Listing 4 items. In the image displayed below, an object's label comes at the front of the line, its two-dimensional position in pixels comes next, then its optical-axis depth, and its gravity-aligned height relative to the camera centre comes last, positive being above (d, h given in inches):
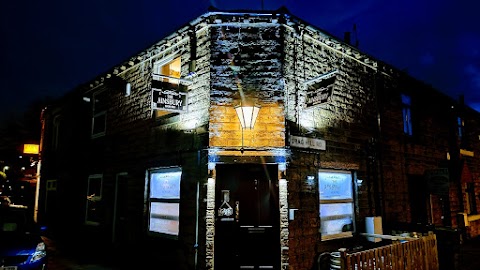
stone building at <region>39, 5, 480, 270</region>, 300.5 +40.4
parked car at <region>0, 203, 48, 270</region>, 270.3 -50.7
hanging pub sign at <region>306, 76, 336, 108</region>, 292.2 +88.1
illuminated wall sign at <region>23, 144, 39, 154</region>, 767.7 +89.1
